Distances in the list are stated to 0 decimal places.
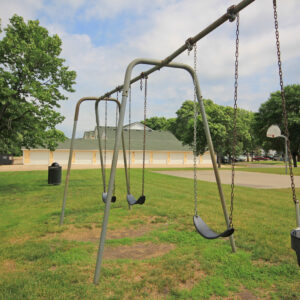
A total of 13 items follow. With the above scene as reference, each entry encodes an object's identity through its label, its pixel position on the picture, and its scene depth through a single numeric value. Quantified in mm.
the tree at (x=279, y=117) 30859
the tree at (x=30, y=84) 10414
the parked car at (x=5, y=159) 32903
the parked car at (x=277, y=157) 63578
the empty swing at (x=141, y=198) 5033
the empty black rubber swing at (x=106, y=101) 6050
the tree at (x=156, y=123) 61769
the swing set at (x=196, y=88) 2920
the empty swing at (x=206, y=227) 3167
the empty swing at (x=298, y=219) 2512
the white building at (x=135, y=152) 33294
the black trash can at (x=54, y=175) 12938
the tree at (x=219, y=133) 27062
